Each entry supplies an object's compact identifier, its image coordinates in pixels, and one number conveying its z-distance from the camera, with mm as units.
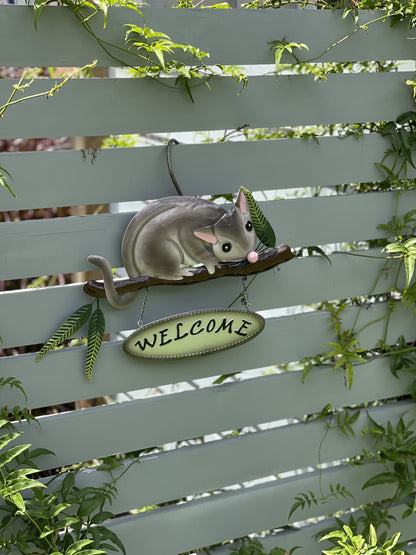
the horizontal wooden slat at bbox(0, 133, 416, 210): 1616
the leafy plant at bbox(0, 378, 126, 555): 1553
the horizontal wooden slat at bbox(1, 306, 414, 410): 1711
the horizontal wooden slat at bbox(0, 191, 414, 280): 1633
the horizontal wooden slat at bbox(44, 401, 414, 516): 1854
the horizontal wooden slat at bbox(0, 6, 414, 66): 1561
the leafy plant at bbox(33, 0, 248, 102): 1567
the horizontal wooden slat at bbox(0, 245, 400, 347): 1669
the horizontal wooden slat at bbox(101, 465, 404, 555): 1898
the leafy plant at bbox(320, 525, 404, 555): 1779
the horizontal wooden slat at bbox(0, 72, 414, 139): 1603
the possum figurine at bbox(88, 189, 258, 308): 1652
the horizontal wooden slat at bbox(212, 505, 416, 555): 2072
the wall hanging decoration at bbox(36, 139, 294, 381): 1656
